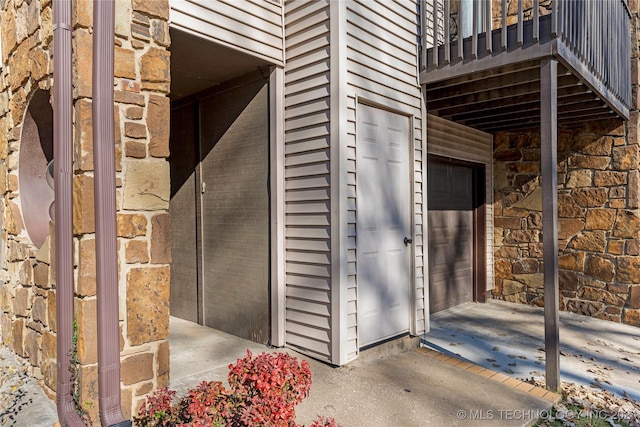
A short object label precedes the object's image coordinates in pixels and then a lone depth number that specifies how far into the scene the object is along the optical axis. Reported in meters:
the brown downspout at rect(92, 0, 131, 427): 2.12
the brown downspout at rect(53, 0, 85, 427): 2.21
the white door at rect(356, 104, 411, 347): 3.40
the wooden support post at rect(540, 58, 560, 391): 3.07
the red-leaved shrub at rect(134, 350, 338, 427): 1.73
